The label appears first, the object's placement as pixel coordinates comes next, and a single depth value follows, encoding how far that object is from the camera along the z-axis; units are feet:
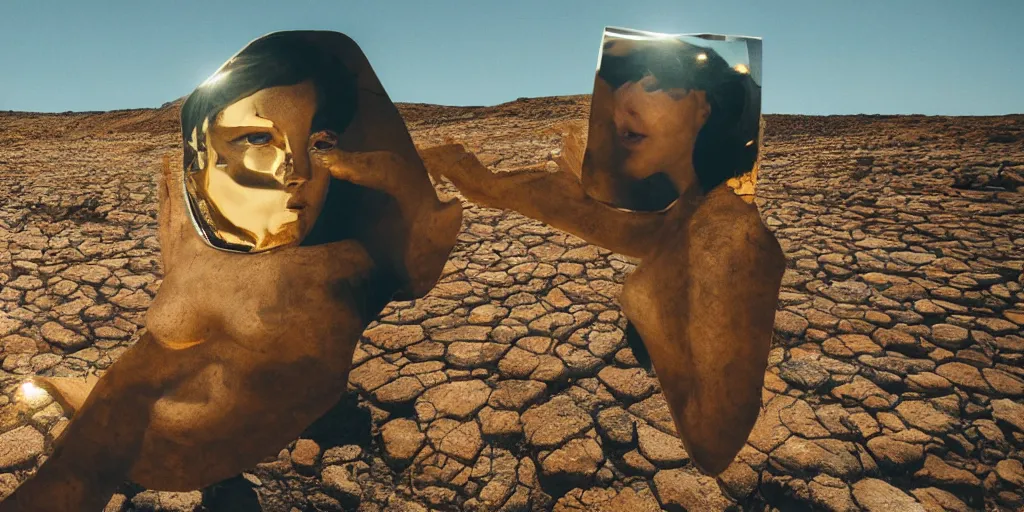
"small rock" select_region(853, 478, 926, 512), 4.38
